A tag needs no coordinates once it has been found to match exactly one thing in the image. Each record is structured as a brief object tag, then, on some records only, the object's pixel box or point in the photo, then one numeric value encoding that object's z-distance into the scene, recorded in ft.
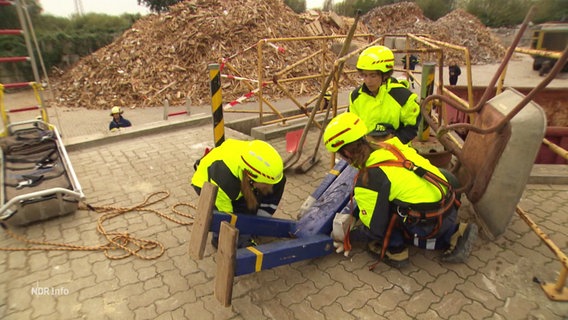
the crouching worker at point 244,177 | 8.49
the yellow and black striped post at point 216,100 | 14.85
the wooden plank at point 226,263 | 7.01
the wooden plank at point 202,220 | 7.88
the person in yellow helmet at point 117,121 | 21.57
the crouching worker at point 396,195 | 8.30
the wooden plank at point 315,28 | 50.39
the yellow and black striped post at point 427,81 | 12.87
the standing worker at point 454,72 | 34.40
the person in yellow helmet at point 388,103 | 11.19
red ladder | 15.99
